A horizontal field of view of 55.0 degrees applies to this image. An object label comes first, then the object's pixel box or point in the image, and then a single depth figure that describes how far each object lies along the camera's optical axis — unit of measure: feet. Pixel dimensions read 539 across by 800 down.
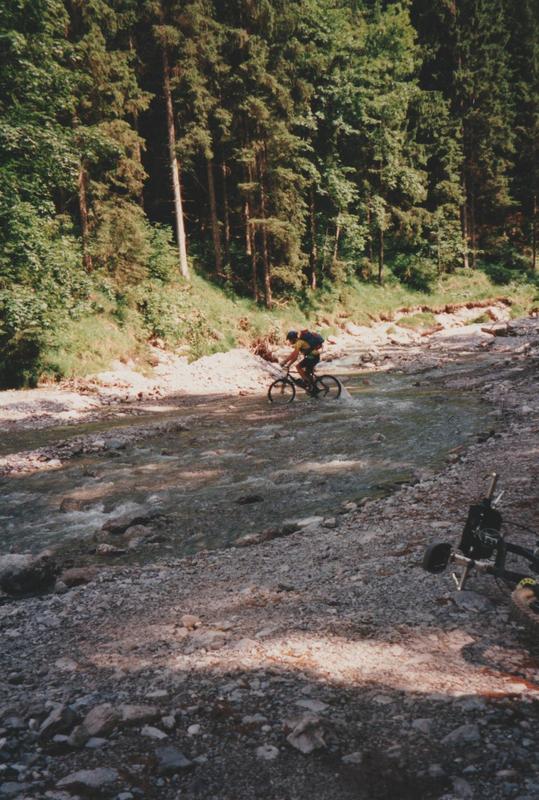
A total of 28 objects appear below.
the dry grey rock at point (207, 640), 13.96
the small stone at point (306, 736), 9.85
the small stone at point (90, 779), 9.14
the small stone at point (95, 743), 10.22
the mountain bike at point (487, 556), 11.75
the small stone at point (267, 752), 9.78
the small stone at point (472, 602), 14.50
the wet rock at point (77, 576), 19.56
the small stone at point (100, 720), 10.62
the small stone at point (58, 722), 10.62
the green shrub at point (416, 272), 143.64
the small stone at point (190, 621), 15.38
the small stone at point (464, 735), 9.70
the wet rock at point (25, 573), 19.25
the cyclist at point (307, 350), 54.85
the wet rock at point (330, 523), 23.76
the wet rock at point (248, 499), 28.37
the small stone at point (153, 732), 10.46
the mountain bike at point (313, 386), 57.88
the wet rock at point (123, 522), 25.22
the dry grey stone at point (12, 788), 8.98
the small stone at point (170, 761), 9.57
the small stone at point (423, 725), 10.09
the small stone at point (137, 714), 10.86
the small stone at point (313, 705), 10.98
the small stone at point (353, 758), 9.53
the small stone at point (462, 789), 8.54
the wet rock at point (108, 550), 22.81
